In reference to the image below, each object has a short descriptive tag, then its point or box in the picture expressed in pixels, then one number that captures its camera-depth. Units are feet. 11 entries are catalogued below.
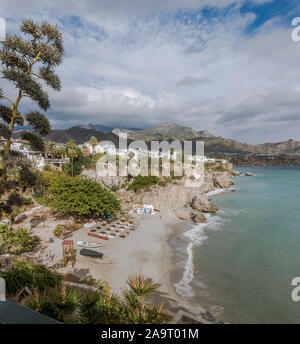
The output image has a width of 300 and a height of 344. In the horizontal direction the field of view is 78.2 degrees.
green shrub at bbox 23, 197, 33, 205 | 74.75
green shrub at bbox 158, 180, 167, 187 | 120.88
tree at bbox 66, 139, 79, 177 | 129.70
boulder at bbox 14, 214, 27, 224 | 60.53
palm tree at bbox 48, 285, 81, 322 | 14.79
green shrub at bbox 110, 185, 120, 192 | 121.29
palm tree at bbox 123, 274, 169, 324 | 14.93
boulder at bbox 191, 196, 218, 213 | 100.36
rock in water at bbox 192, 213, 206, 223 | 83.15
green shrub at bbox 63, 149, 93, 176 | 130.62
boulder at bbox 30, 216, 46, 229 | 60.18
